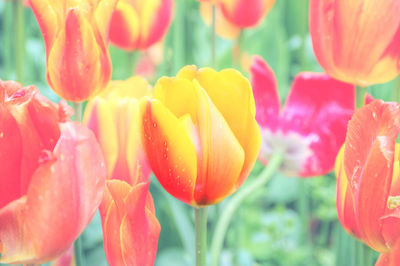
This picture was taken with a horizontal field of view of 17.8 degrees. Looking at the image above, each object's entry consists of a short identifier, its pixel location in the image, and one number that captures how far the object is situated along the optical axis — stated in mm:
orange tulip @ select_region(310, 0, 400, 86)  662
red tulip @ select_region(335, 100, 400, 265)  602
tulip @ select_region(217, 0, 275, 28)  968
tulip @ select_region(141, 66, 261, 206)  614
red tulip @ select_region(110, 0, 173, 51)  896
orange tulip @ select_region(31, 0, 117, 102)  662
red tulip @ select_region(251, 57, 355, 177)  802
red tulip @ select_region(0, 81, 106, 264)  569
